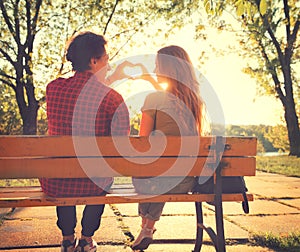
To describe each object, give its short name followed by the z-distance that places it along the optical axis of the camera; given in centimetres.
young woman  327
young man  317
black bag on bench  322
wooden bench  293
